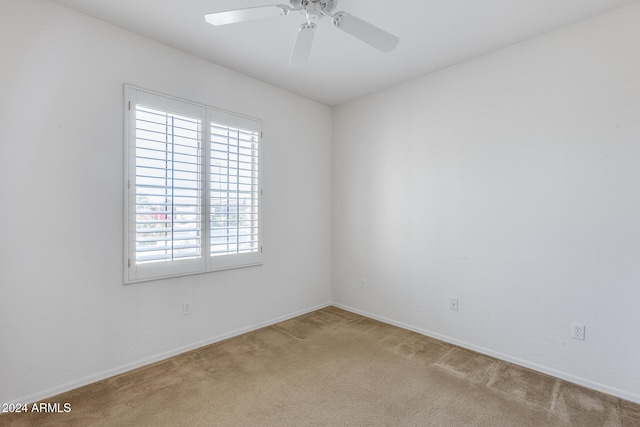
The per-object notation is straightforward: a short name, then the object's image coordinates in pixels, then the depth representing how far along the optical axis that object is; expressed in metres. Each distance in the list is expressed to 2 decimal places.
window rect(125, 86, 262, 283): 2.49
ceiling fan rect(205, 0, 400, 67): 1.71
